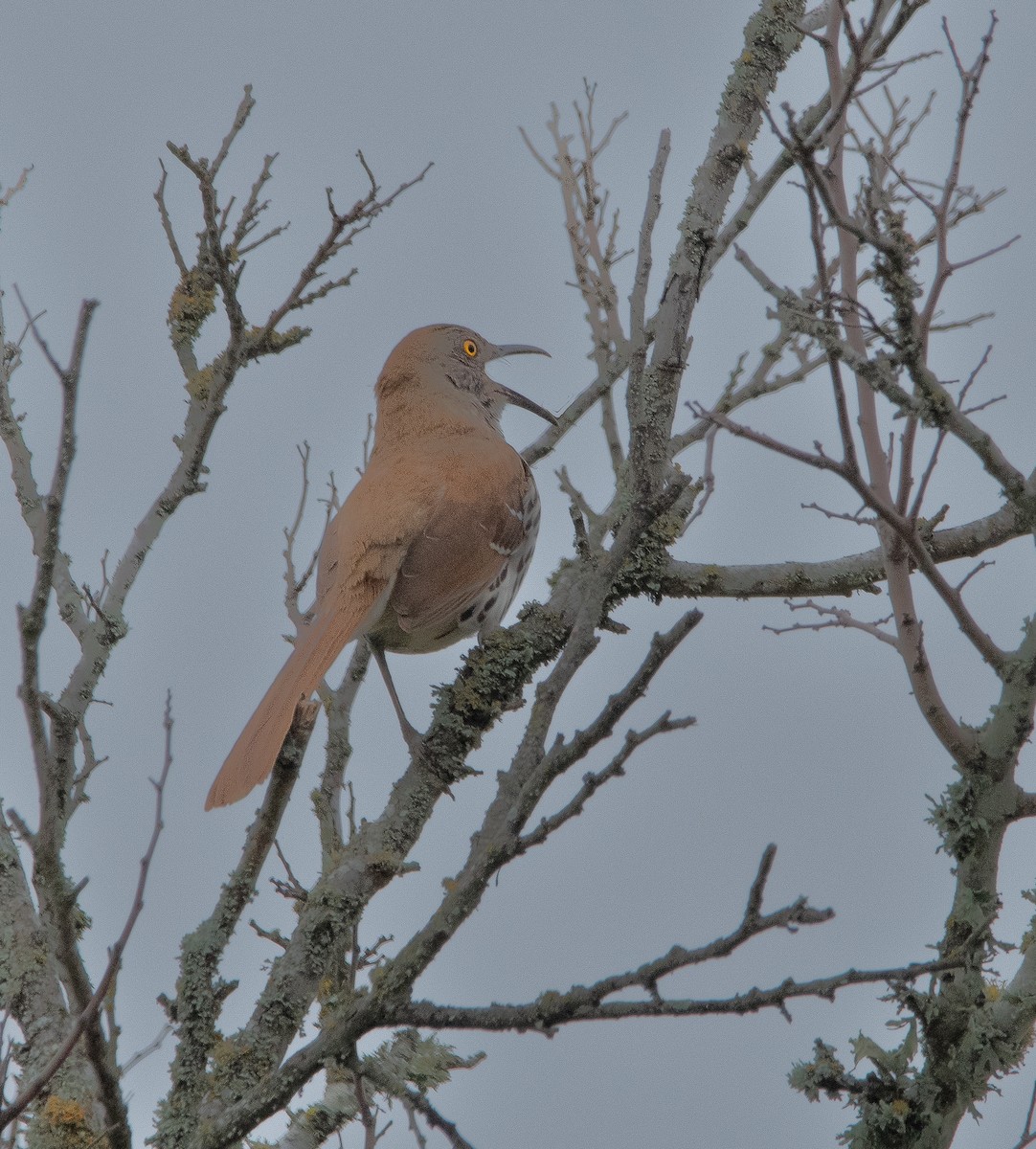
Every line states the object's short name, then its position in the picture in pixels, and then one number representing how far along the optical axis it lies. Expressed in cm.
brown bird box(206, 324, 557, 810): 955
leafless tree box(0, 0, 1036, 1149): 502
